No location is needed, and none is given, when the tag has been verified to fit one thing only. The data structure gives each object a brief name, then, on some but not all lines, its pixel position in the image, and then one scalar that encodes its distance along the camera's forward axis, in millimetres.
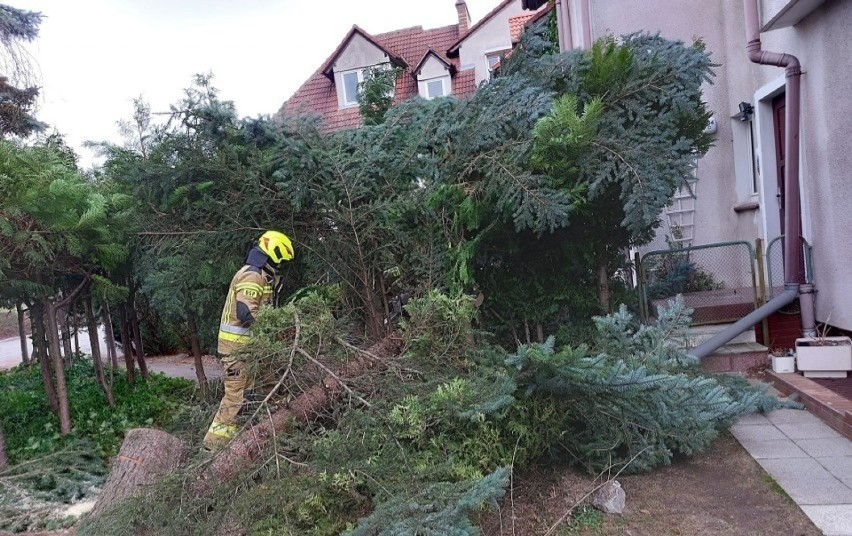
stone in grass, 3453
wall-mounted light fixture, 7762
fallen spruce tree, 3012
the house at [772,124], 5535
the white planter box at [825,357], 5273
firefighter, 4773
